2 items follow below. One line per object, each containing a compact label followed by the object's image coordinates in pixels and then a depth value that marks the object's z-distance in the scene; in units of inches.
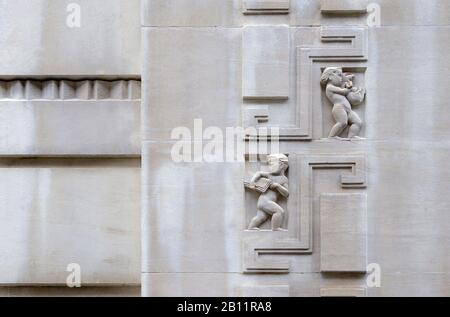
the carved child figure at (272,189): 571.5
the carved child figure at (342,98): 575.2
